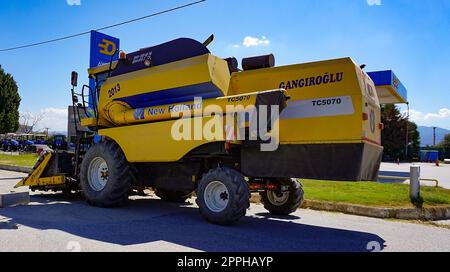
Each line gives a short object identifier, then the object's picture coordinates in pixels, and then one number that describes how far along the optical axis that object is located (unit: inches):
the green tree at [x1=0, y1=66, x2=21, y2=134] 1766.7
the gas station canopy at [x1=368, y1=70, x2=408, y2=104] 733.9
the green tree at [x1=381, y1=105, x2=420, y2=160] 1948.8
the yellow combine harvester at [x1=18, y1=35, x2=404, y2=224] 225.9
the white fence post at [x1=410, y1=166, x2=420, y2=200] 344.2
